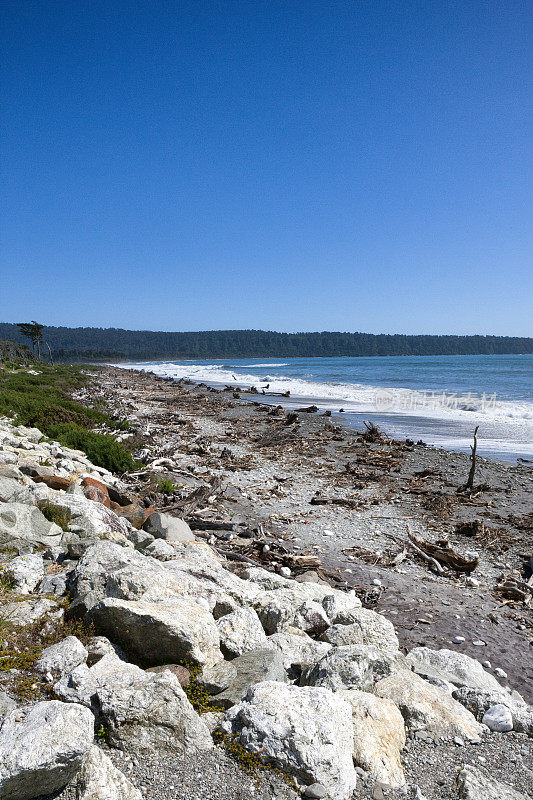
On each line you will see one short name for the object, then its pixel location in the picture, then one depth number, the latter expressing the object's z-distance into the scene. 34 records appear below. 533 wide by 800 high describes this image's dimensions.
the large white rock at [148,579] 3.48
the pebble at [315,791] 2.32
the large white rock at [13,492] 4.95
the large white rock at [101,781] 2.07
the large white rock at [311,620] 4.00
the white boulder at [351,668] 3.15
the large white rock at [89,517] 4.89
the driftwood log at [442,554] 7.11
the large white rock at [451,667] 3.82
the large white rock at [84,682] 2.47
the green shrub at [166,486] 9.41
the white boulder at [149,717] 2.42
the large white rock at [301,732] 2.41
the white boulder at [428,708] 3.03
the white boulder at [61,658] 2.66
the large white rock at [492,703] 3.17
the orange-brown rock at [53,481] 6.55
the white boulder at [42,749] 1.93
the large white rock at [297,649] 3.45
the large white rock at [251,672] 2.84
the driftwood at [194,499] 8.36
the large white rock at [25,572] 3.57
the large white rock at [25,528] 4.16
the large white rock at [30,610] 3.14
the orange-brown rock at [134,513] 6.58
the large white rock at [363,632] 3.88
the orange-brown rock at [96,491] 6.63
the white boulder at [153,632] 3.00
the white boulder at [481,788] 2.52
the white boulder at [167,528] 5.95
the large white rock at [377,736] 2.60
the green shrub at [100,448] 10.64
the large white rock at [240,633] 3.37
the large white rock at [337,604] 4.28
